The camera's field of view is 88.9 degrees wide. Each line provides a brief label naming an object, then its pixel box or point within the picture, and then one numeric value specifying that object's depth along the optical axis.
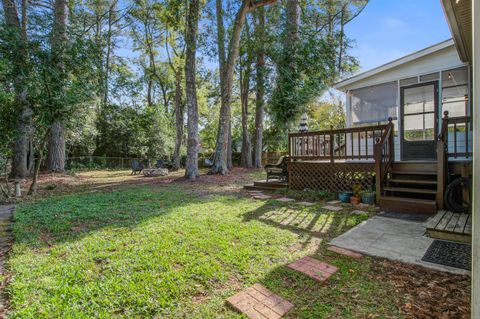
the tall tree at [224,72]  10.27
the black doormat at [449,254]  2.77
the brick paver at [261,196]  6.67
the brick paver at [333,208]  5.29
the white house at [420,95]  6.37
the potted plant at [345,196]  6.00
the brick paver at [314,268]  2.59
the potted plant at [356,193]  5.78
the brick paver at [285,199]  6.17
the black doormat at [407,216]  4.45
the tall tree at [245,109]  15.92
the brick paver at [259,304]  2.02
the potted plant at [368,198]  5.62
